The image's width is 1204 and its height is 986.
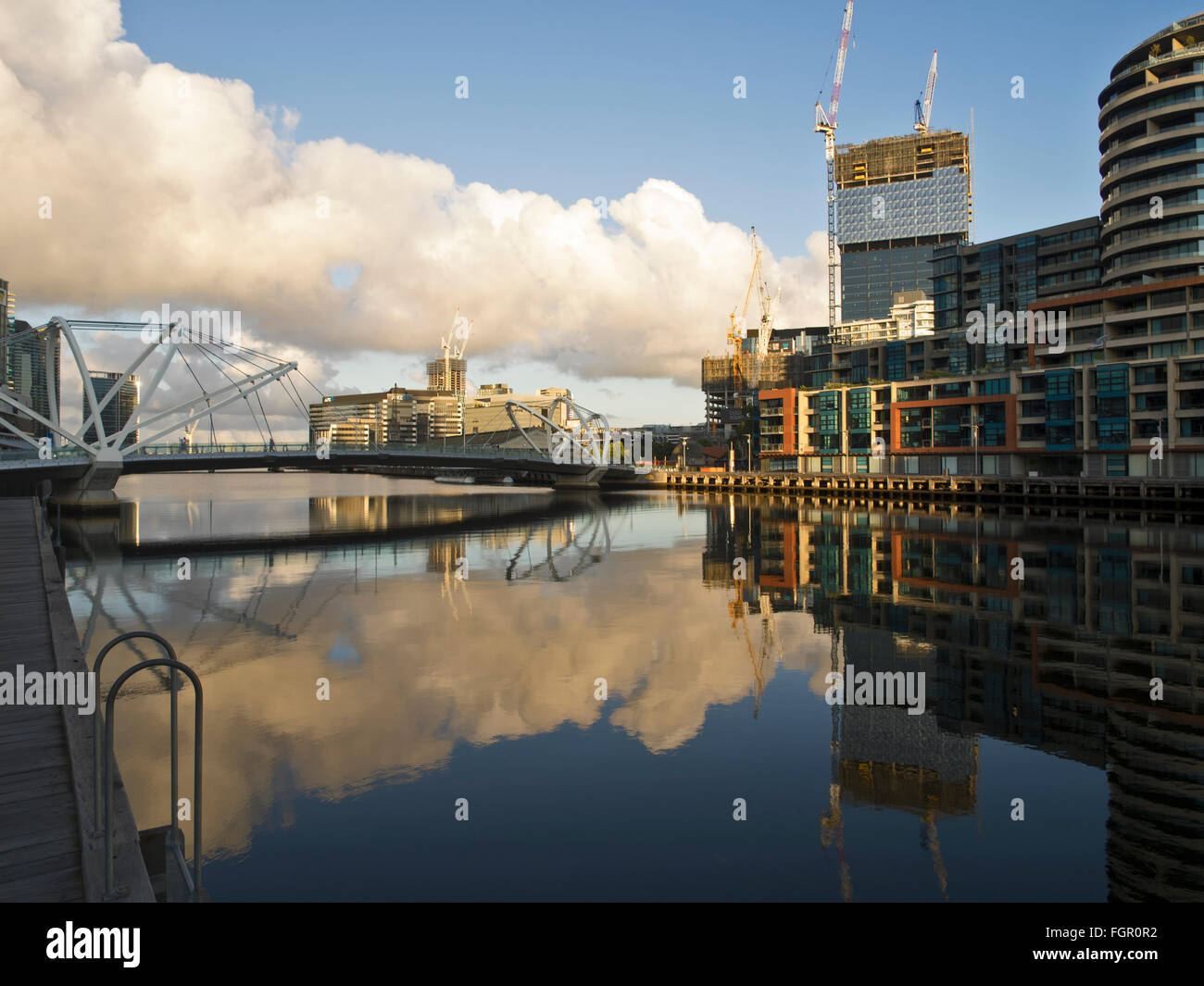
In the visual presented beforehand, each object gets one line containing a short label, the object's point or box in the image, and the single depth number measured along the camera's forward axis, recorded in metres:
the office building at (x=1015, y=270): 118.06
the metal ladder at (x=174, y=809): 8.05
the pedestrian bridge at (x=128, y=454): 73.56
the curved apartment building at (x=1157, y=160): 81.31
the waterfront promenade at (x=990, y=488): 70.62
